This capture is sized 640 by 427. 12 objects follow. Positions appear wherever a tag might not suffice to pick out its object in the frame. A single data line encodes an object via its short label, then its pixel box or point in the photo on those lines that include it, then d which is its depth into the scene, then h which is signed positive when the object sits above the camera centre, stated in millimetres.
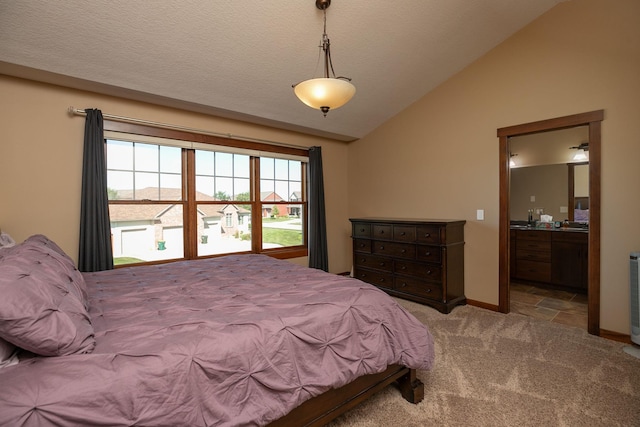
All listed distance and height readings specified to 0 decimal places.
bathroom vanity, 4113 -687
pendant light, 2014 +816
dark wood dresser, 3438 -603
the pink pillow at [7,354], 998 -479
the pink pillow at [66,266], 1556 -312
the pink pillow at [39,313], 976 -357
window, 3293 +167
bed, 978 -544
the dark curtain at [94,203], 2832 +87
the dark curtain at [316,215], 4512 -65
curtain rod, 2875 +959
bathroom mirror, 4691 +533
